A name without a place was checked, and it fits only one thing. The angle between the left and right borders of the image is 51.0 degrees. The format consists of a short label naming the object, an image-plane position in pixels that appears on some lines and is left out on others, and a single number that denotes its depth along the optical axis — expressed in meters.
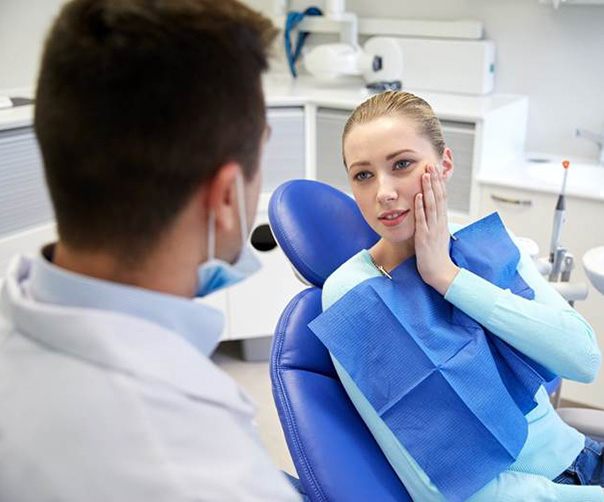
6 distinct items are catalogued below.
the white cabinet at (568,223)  2.03
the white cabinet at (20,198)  1.99
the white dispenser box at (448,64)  2.51
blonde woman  1.11
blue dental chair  1.01
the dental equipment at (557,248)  1.49
